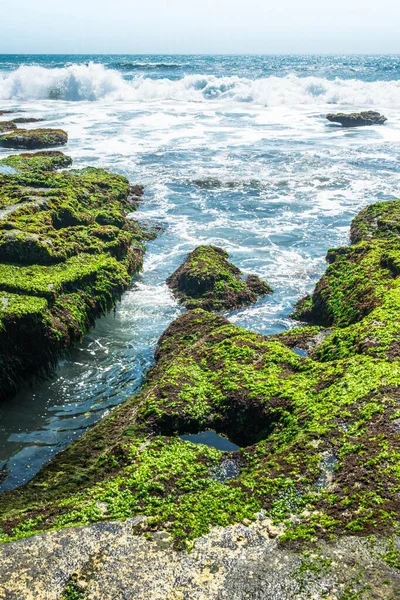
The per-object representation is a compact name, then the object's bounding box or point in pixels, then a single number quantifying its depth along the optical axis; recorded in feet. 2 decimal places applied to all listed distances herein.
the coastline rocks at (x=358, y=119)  172.65
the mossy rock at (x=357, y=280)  45.32
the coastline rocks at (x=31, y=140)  128.16
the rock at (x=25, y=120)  167.12
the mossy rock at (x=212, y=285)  58.29
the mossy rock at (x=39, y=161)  94.68
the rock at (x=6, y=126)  151.19
